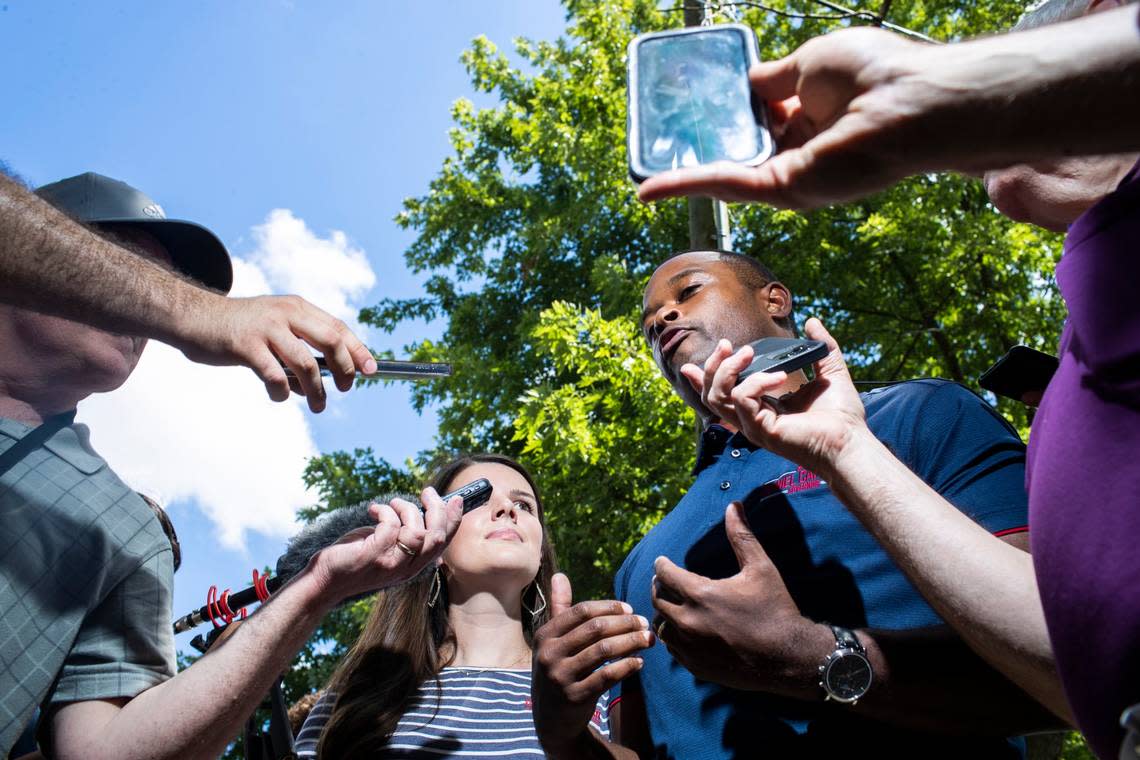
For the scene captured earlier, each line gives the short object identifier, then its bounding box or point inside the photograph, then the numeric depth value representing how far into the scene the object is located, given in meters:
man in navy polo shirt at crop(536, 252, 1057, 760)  1.55
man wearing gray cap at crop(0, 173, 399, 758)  1.78
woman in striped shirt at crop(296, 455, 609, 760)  2.59
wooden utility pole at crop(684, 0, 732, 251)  5.17
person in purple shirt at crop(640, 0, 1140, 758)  0.84
